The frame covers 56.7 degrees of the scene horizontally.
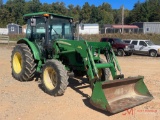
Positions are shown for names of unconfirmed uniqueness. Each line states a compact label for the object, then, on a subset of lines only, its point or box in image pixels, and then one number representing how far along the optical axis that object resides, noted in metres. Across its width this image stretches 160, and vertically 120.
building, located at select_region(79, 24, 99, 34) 33.85
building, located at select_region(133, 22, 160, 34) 31.57
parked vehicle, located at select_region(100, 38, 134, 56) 13.01
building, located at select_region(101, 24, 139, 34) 31.97
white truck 12.92
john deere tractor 3.62
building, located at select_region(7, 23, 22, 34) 39.79
